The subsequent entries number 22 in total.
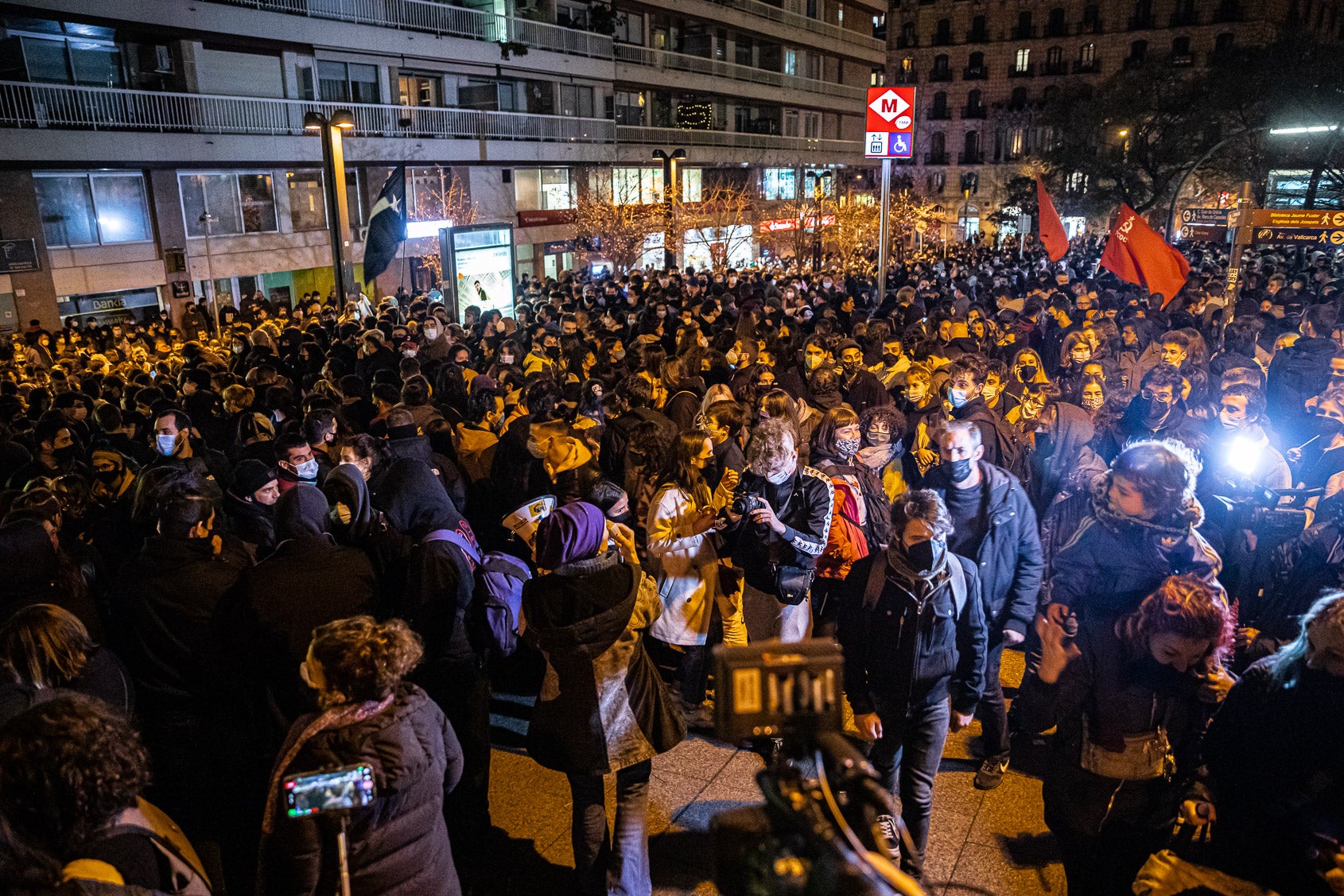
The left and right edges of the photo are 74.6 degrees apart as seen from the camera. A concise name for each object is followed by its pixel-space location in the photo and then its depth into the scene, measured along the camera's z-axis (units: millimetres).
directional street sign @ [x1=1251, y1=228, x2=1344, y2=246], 13977
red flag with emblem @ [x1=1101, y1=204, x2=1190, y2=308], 11664
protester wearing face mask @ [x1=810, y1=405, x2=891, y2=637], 4879
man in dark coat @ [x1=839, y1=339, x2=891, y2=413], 7562
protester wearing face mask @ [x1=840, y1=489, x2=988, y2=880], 3621
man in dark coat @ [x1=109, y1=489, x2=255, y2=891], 3707
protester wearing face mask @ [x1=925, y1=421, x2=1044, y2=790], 4418
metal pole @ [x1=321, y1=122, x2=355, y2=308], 13688
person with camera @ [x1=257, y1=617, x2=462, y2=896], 2645
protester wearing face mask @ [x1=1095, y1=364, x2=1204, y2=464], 5699
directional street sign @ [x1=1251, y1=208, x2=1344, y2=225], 14344
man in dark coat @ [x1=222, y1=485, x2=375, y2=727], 3637
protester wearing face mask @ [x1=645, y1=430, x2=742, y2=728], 4641
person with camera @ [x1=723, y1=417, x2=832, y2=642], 4477
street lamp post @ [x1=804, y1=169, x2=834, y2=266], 27625
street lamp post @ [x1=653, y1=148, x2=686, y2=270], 22403
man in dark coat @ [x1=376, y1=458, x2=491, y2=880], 3967
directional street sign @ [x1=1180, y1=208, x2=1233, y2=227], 22688
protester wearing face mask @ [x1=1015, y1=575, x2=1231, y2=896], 3043
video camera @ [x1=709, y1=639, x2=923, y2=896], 1574
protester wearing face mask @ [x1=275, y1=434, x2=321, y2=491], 5187
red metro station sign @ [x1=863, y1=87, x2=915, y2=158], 14445
